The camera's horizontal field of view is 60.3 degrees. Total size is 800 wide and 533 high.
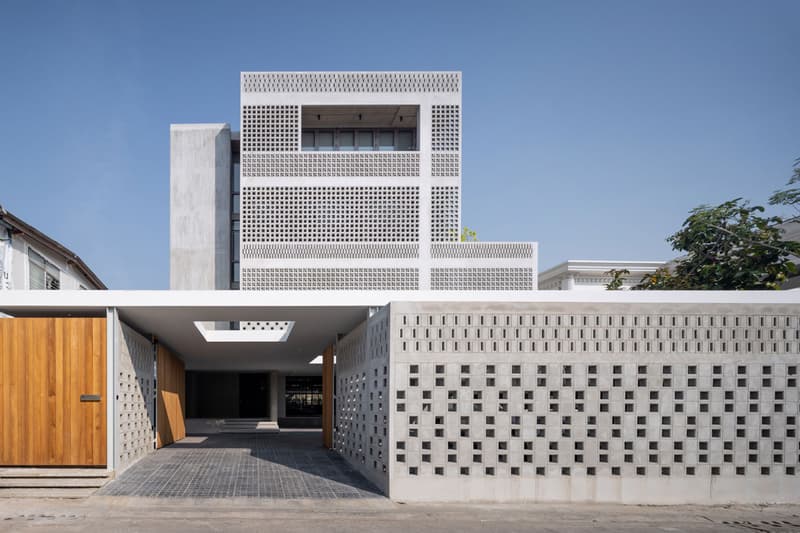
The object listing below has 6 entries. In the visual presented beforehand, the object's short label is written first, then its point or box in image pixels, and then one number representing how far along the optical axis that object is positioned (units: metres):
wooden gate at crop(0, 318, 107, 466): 11.95
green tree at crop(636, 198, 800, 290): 21.06
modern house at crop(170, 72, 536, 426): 30.31
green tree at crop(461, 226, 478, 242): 42.75
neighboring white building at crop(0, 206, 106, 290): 19.23
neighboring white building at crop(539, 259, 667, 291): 39.56
